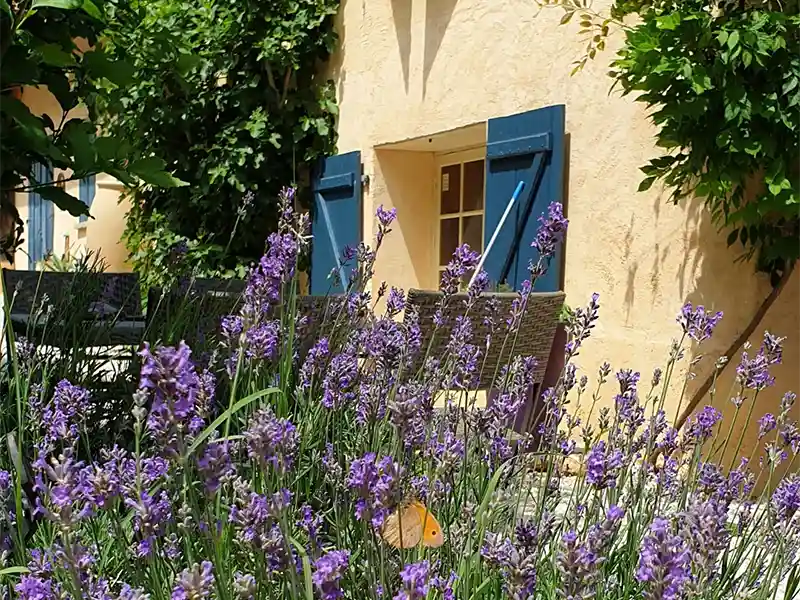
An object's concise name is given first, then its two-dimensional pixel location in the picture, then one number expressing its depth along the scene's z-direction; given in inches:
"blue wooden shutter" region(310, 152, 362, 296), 237.5
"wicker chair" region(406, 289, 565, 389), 116.9
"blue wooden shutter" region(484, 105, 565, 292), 169.2
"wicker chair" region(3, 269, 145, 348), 96.9
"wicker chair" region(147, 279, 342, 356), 92.1
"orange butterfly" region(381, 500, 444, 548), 37.8
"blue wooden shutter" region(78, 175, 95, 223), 397.1
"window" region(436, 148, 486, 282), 214.5
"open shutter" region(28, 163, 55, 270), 447.5
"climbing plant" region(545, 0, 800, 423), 116.3
